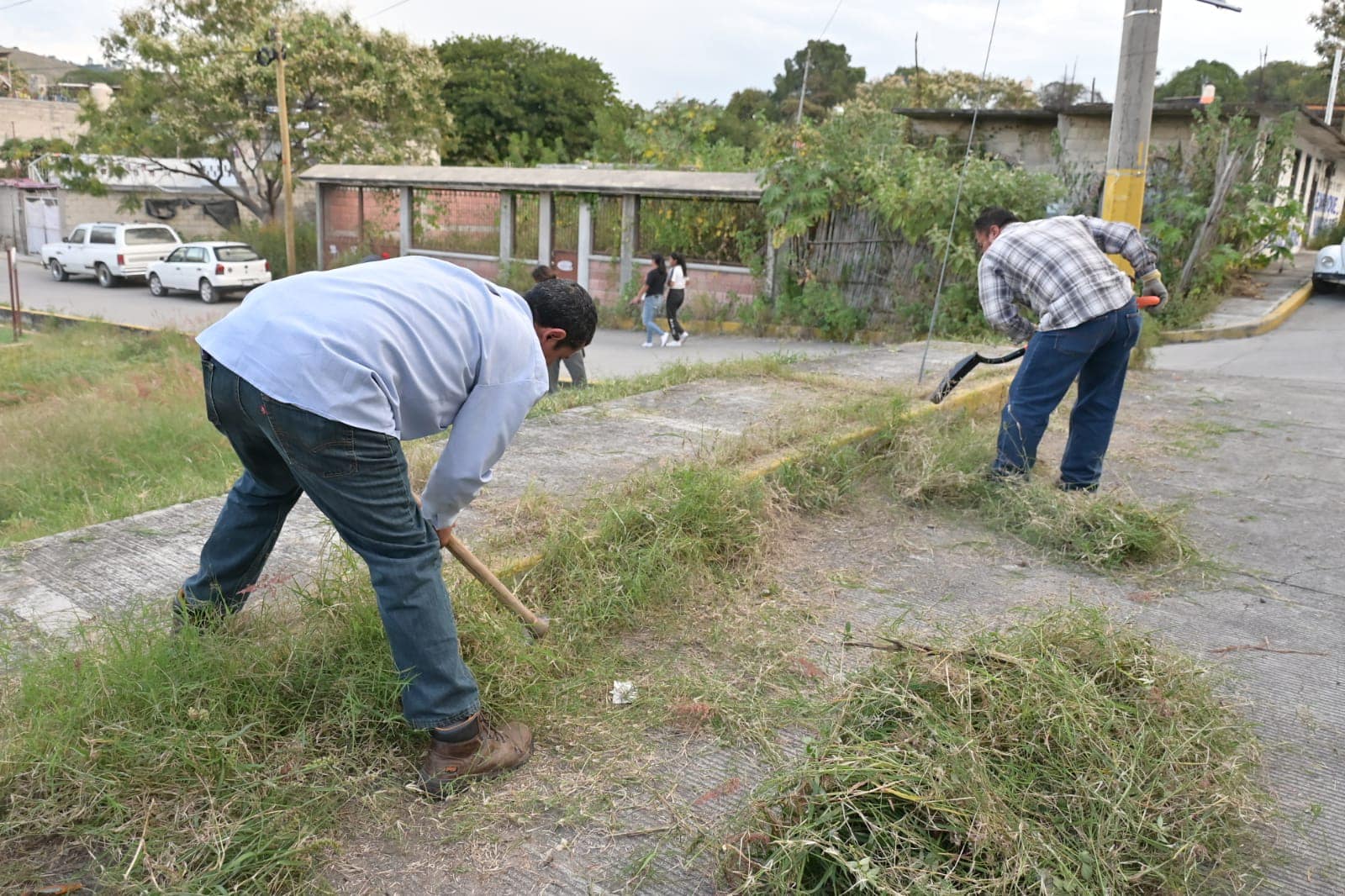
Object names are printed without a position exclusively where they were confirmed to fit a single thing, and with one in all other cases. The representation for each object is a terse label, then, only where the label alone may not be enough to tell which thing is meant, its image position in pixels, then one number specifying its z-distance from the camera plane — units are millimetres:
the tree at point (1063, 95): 22325
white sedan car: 22453
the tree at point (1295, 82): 42059
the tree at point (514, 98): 40188
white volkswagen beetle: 16445
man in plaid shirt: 4926
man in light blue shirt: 2385
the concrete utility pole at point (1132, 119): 8031
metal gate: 34875
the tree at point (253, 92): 25281
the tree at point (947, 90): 43188
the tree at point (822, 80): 61375
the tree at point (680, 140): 21969
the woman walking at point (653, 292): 15672
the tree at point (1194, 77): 39281
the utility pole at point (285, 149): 21578
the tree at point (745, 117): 34900
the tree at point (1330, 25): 38219
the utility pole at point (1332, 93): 27391
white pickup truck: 25344
